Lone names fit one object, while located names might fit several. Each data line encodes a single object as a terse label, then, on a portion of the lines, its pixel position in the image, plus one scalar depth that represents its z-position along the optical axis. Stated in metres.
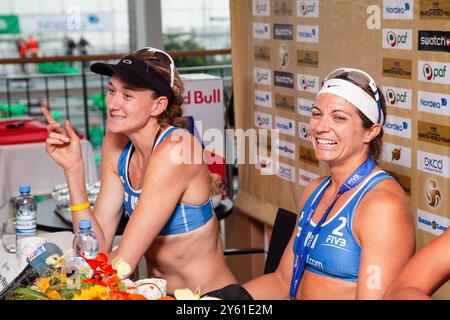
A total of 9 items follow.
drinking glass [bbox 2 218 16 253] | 2.75
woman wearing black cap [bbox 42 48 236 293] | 2.50
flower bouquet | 1.58
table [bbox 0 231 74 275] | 2.51
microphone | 1.93
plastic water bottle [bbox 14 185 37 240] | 2.73
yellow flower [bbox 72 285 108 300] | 1.56
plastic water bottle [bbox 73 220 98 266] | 2.12
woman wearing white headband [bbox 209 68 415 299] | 2.01
